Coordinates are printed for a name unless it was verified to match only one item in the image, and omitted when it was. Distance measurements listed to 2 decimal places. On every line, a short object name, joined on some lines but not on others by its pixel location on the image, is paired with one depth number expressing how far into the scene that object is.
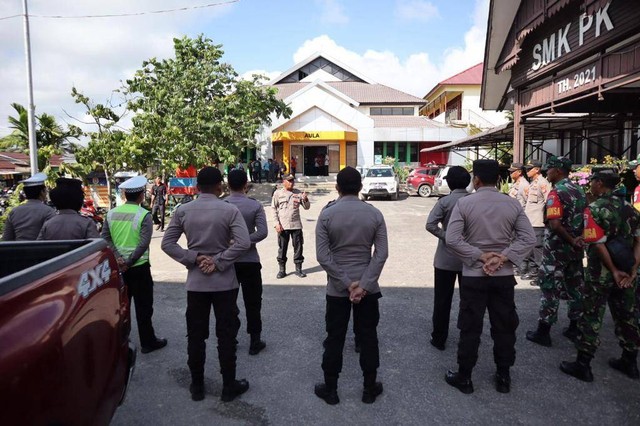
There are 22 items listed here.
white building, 29.77
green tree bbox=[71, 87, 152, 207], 14.35
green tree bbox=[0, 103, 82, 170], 15.12
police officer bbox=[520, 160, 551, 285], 6.74
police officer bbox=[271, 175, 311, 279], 7.41
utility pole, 12.66
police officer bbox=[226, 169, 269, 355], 4.64
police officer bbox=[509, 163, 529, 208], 7.09
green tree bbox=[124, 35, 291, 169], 19.53
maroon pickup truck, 1.69
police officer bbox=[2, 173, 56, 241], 4.79
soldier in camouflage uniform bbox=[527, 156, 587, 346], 4.72
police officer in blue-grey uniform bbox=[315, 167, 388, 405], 3.54
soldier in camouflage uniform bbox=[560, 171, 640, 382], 3.85
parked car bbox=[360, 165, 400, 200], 21.50
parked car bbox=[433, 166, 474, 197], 21.89
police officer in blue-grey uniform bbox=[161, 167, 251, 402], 3.66
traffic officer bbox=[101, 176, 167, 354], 4.45
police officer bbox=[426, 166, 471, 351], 4.56
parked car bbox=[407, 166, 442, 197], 23.62
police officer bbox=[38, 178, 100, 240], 4.14
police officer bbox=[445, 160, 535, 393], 3.69
